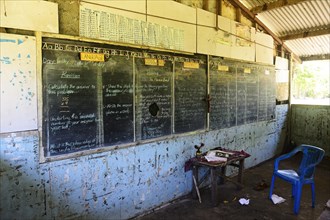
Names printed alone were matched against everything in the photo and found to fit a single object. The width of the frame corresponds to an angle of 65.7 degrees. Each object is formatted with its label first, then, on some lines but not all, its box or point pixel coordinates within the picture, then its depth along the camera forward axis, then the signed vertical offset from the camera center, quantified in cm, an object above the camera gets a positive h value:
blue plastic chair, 340 -101
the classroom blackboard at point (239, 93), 434 +15
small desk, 343 -92
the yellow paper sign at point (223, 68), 436 +56
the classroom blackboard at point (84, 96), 246 +4
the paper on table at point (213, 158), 356 -82
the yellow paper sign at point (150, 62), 322 +50
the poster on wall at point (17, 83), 217 +15
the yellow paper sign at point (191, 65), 374 +53
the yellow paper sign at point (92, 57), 265 +46
